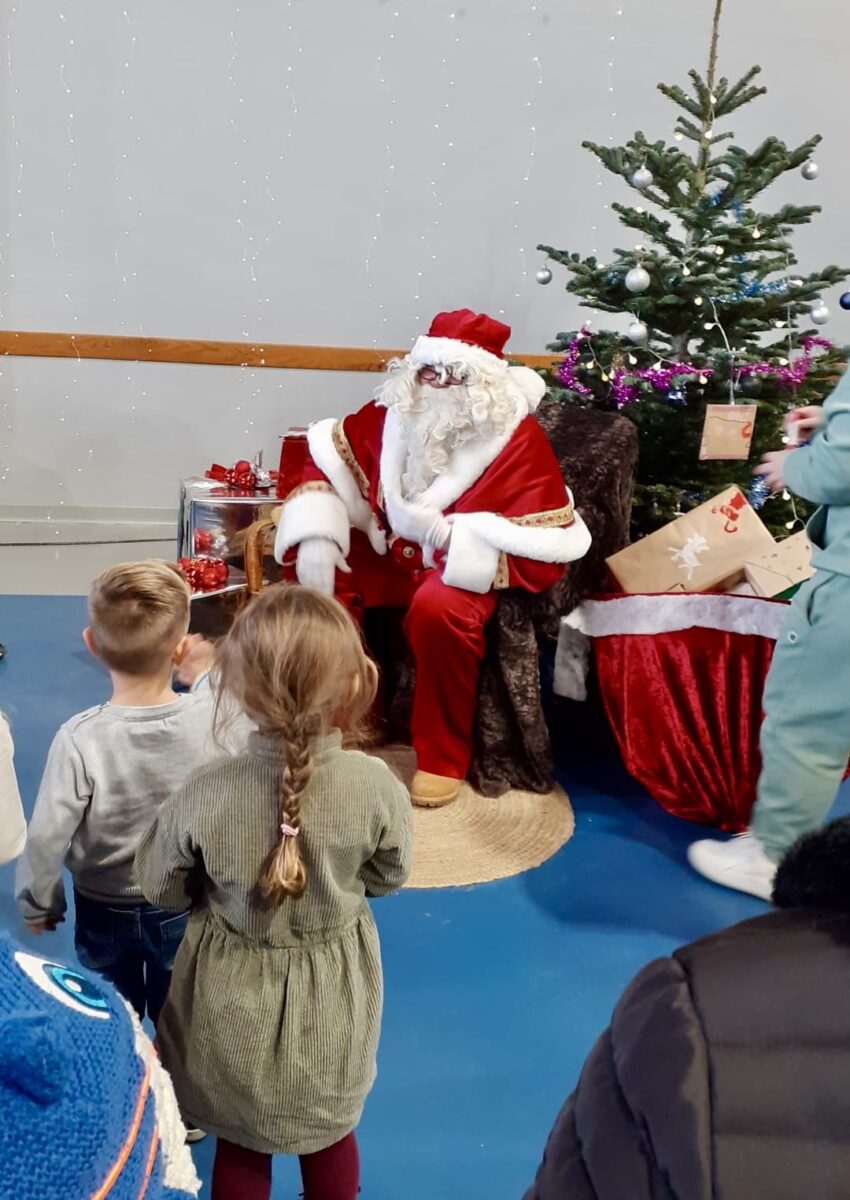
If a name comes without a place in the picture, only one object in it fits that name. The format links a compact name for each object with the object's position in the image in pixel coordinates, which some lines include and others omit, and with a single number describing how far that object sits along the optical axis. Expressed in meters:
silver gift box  3.94
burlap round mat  2.57
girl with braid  1.26
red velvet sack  2.79
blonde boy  1.51
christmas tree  3.33
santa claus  2.86
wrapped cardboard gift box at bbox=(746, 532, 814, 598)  2.86
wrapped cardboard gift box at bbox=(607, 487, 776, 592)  2.94
